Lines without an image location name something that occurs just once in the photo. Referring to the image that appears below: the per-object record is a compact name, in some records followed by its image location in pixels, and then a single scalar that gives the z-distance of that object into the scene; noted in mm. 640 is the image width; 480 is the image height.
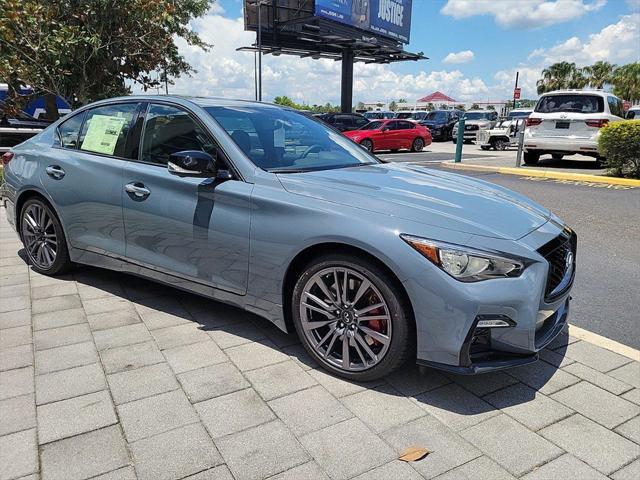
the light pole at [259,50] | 28094
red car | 20375
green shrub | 9609
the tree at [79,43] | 9070
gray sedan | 2496
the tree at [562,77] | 67812
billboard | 29419
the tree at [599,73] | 64738
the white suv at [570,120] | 11336
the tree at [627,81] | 60312
